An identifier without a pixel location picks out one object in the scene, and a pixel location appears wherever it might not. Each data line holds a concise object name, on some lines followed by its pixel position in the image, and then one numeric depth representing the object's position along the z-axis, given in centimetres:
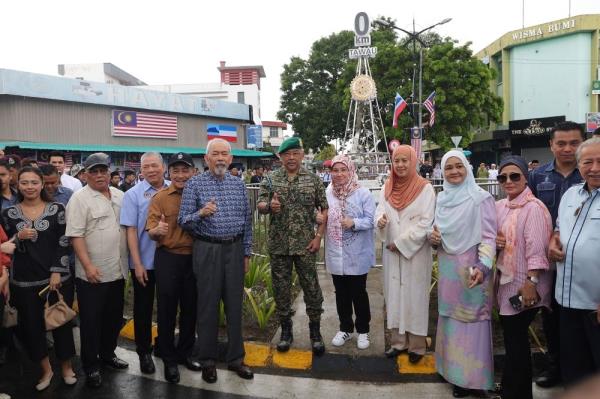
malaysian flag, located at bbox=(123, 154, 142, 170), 2514
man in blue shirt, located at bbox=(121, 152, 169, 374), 411
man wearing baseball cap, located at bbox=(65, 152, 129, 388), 392
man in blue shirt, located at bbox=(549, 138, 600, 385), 290
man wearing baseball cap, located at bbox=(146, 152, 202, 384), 400
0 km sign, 2097
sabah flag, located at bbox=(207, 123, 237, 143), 3069
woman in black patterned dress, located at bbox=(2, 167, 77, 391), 385
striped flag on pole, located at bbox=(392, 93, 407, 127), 1941
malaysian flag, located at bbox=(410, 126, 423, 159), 1744
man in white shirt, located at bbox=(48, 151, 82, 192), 655
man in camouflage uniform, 432
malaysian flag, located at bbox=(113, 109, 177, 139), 2519
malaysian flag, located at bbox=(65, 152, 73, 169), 2191
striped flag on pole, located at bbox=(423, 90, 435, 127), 2011
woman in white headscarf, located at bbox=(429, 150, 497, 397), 357
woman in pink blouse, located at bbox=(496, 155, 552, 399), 330
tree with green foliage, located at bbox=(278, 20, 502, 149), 2441
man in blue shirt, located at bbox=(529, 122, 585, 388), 379
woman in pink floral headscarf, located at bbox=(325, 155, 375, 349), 438
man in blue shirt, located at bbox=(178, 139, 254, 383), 388
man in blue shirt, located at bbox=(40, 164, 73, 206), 487
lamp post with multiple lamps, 1830
